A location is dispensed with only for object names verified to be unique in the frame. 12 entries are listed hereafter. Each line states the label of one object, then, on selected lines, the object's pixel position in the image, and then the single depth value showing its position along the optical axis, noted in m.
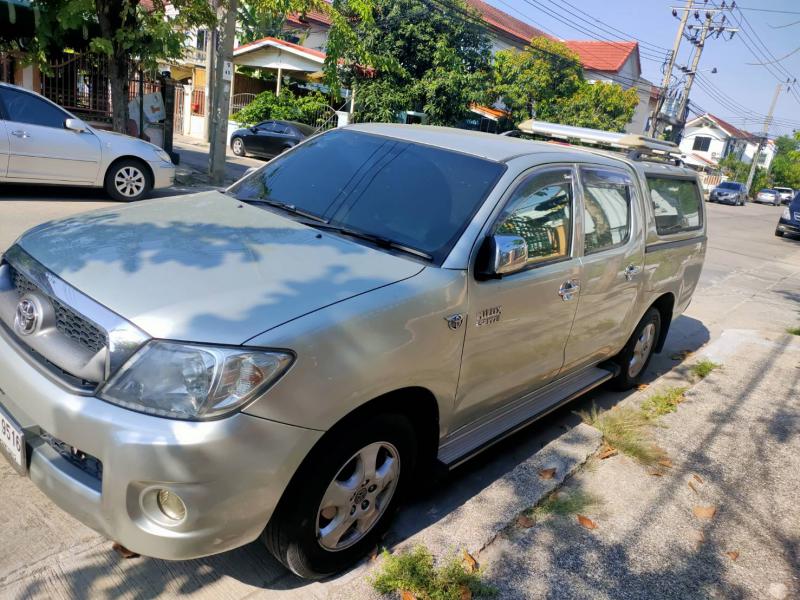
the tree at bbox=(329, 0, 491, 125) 23.81
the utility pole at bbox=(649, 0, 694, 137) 33.44
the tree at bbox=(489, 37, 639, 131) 30.30
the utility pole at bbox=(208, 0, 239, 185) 12.32
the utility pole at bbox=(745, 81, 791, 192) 58.16
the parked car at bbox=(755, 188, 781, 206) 51.16
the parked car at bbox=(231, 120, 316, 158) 20.20
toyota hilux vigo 2.10
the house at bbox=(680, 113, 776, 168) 70.44
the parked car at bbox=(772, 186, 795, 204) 54.94
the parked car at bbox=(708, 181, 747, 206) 39.25
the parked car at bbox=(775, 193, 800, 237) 19.62
